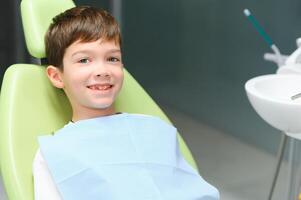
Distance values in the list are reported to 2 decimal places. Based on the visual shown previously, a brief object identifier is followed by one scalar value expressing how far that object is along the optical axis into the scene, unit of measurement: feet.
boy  4.37
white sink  4.71
